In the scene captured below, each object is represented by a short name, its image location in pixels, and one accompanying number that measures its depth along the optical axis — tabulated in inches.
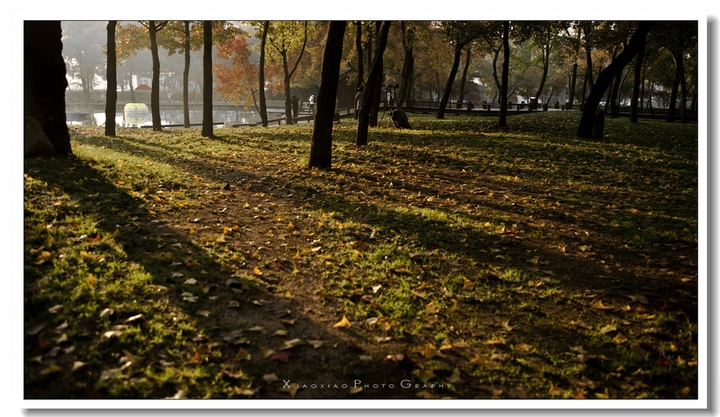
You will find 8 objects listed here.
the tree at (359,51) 865.8
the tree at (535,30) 811.8
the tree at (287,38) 994.7
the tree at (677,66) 797.9
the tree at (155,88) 902.4
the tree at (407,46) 939.4
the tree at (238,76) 1617.9
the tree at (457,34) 856.3
